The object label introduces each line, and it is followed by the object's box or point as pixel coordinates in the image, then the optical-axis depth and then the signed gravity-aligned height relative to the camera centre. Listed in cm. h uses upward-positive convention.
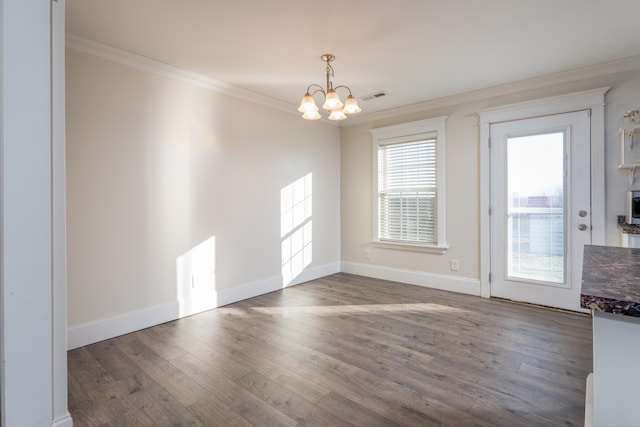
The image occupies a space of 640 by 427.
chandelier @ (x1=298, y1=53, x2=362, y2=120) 249 +86
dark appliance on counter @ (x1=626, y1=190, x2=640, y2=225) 290 +3
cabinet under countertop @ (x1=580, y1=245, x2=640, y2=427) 89 -41
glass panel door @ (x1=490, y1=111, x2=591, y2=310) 331 +5
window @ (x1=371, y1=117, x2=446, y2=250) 429 +40
